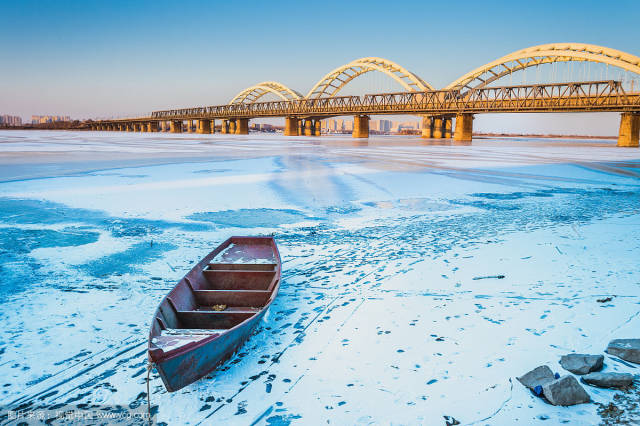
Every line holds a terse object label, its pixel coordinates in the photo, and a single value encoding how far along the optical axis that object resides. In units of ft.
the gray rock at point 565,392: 12.03
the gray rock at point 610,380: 12.64
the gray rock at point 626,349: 14.02
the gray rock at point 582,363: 13.45
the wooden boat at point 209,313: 12.23
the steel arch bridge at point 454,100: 182.39
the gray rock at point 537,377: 12.93
